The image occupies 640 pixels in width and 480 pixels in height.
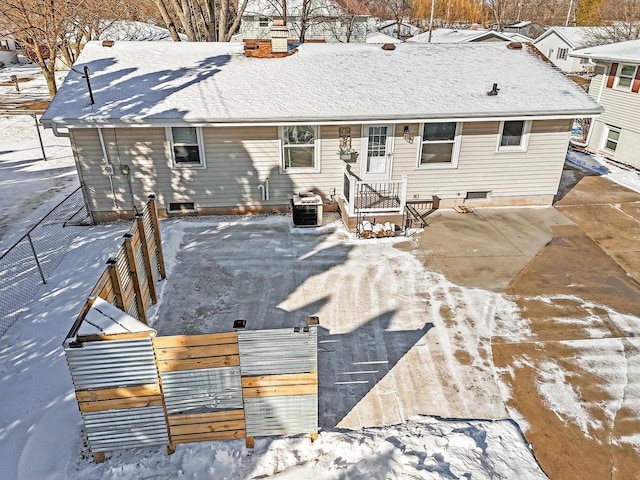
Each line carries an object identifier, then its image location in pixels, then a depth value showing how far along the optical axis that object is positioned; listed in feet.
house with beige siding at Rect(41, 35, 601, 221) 33.53
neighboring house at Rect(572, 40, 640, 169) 48.55
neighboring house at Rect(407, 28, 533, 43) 104.37
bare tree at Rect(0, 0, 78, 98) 71.15
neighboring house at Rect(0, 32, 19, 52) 153.79
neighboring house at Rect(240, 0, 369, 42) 138.21
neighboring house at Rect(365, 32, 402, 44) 122.31
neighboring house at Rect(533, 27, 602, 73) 125.70
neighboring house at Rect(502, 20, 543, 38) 177.58
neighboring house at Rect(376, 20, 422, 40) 160.83
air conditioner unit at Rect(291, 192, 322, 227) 34.42
